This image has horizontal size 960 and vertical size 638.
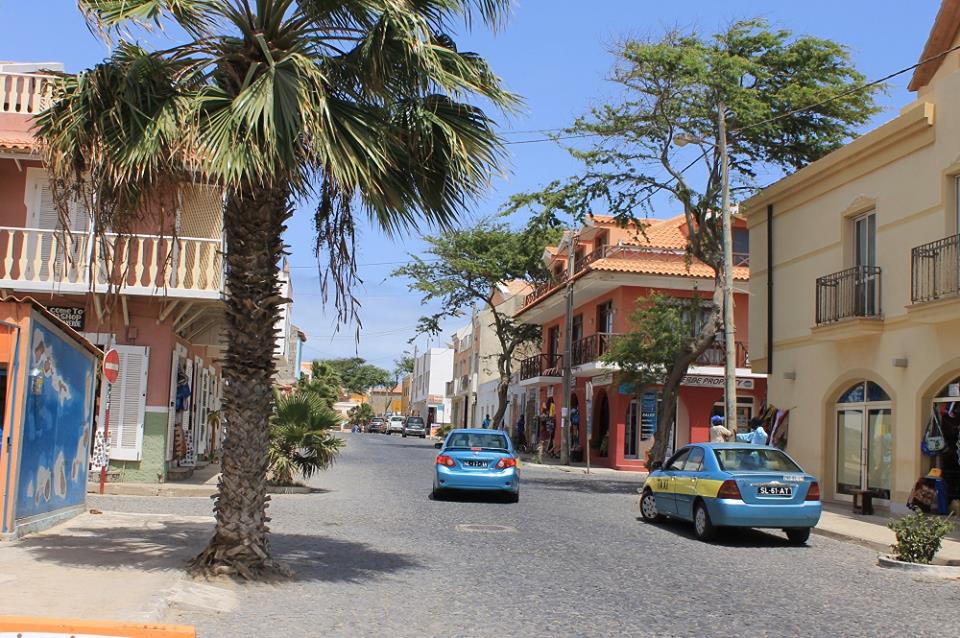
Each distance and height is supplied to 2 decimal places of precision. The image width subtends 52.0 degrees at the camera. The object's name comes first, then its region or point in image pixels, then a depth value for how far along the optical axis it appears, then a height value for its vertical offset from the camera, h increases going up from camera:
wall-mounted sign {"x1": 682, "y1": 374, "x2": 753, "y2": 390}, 36.54 +1.68
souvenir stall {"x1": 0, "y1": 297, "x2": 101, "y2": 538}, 10.43 -0.21
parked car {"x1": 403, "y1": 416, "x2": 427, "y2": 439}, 77.25 -1.12
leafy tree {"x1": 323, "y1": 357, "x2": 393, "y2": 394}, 141.50 +5.25
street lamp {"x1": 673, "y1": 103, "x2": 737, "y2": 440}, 20.67 +2.92
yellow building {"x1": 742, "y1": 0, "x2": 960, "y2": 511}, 17.47 +2.75
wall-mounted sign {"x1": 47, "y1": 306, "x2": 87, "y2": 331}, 19.92 +1.68
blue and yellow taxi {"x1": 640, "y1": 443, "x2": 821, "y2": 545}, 13.90 -0.91
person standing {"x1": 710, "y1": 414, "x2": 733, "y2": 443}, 19.97 -0.14
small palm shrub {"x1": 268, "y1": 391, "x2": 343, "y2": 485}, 19.98 -0.60
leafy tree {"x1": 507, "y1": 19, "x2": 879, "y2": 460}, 23.53 +7.72
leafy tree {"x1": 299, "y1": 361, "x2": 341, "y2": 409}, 50.44 +1.96
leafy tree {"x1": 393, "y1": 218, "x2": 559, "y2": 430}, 49.19 +7.37
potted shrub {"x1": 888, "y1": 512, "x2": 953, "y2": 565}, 12.31 -1.27
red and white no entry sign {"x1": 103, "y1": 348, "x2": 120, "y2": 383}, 15.92 +0.57
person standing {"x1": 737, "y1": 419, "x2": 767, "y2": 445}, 20.31 -0.18
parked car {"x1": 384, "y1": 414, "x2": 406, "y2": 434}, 83.44 -1.06
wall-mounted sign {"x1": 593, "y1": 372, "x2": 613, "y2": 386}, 36.41 +1.62
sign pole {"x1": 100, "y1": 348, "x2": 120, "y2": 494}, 15.89 +0.56
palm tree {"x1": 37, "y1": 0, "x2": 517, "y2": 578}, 8.77 +2.52
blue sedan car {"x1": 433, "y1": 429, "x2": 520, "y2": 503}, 18.92 -1.04
